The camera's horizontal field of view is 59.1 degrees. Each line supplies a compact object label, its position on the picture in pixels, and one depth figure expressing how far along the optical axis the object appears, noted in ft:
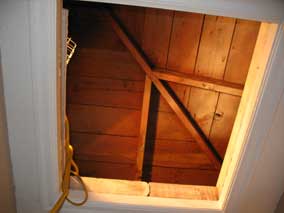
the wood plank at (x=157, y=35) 5.33
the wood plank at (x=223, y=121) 5.75
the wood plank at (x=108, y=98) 6.57
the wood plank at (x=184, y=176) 7.27
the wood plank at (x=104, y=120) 6.86
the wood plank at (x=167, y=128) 6.55
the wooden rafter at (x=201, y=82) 5.43
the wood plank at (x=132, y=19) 5.49
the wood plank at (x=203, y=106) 5.84
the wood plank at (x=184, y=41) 5.18
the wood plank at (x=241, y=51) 4.81
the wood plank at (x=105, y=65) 6.08
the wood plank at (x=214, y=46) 5.00
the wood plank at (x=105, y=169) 7.62
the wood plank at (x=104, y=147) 7.25
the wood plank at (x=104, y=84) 6.39
